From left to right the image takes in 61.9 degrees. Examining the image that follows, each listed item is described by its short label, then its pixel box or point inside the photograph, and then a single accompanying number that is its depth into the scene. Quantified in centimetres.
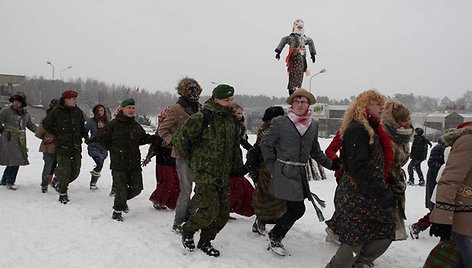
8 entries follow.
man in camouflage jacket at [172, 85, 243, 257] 442
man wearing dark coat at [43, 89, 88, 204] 669
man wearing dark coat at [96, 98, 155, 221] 575
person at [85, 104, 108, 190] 790
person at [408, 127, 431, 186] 1280
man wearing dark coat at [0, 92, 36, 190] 754
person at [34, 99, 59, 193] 735
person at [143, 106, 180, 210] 637
